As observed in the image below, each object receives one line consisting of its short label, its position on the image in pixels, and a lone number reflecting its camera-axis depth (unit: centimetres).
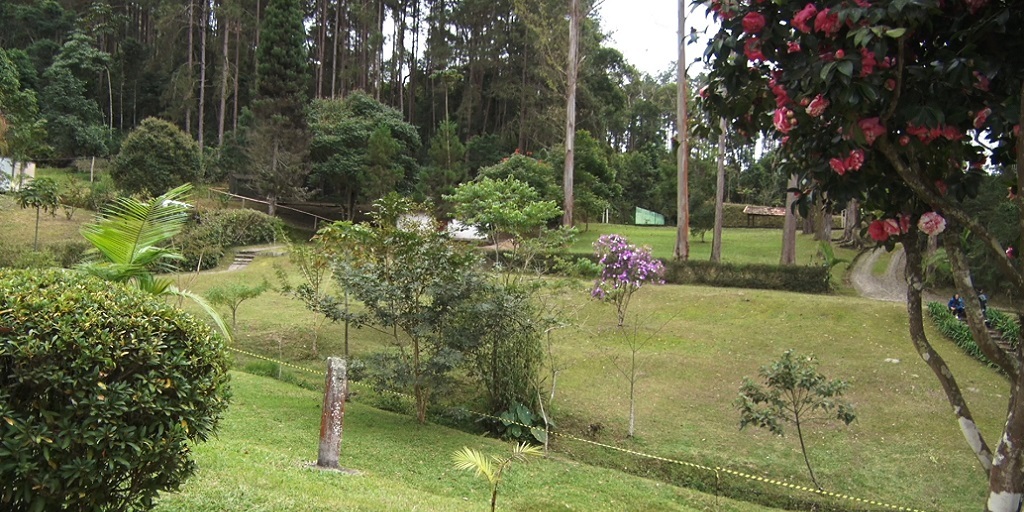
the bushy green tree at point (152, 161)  2278
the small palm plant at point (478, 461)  346
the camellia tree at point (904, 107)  305
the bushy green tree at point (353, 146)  2723
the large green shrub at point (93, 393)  248
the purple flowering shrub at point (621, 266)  1340
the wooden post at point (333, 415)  571
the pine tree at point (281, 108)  2636
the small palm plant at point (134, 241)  482
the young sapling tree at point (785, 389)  744
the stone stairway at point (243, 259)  1962
